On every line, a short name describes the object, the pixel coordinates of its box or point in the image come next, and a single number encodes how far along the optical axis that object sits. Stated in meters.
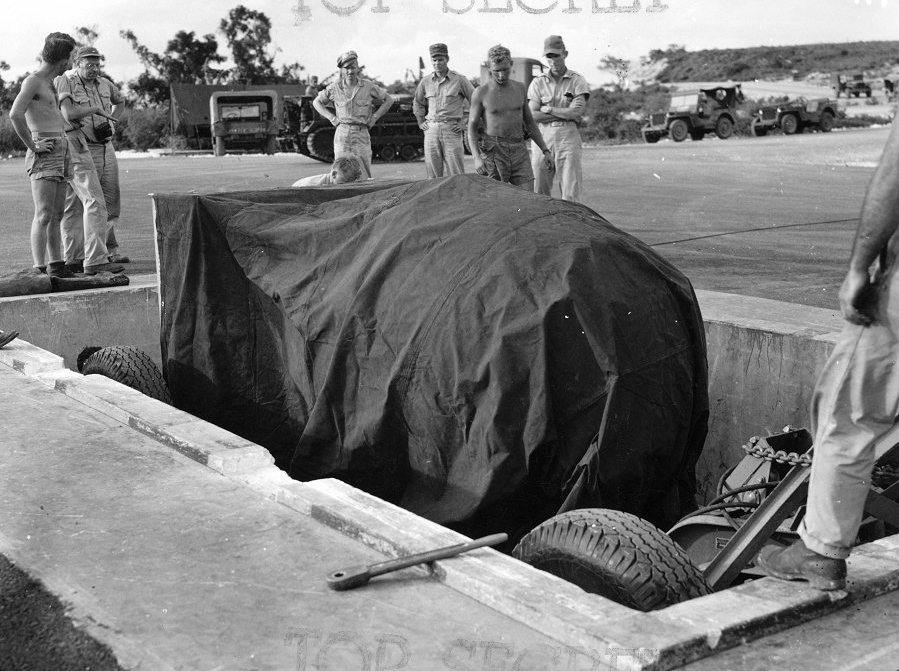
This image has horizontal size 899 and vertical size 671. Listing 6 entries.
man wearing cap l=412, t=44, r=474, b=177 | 11.73
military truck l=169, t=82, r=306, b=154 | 32.22
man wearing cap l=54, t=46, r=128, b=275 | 8.20
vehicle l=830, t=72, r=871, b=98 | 48.62
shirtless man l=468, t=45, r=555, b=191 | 9.97
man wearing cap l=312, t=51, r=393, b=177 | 11.36
